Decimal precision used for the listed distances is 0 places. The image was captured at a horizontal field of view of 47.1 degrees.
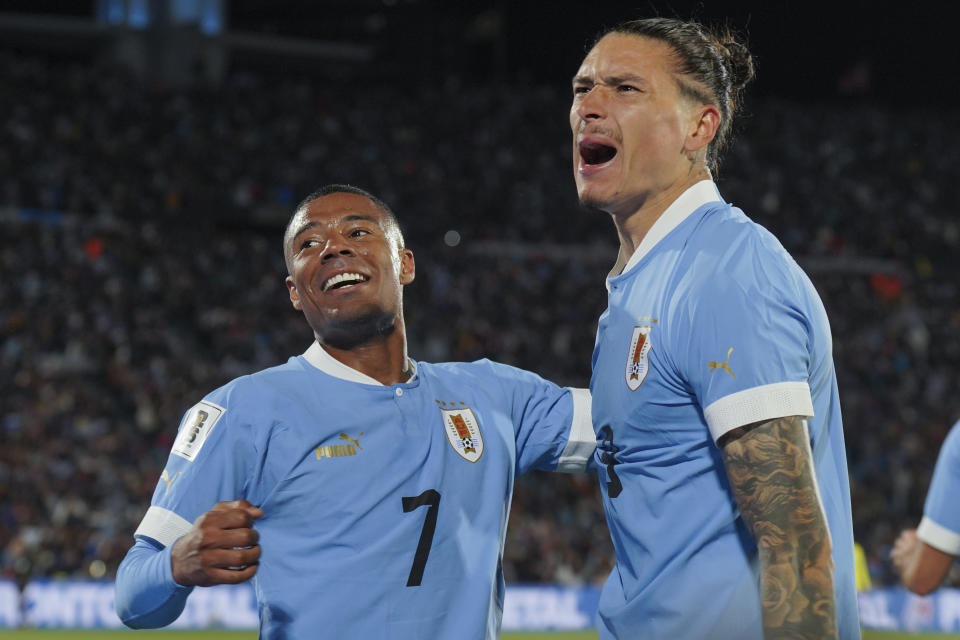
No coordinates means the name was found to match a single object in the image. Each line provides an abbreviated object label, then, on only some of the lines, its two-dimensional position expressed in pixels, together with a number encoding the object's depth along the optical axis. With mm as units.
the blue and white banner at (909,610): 14578
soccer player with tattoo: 2217
